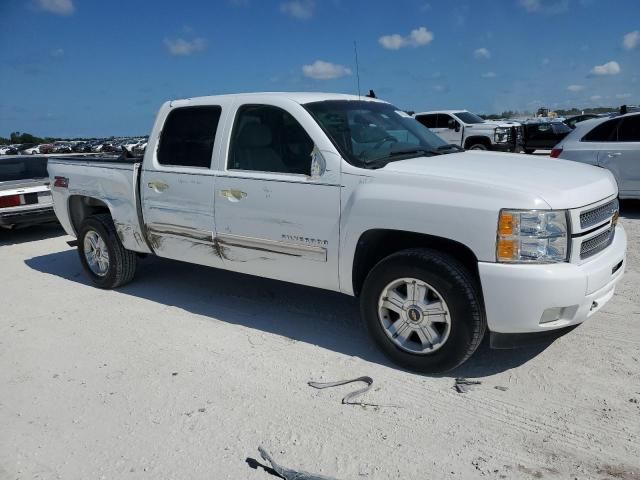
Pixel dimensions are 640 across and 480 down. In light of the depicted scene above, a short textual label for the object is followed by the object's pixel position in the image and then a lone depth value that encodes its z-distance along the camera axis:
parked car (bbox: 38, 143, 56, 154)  34.25
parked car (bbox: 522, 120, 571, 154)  22.66
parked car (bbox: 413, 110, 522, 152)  18.33
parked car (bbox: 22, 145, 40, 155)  35.36
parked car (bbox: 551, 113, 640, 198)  8.62
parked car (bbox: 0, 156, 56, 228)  8.09
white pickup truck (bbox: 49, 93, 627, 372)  3.32
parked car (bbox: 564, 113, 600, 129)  27.70
